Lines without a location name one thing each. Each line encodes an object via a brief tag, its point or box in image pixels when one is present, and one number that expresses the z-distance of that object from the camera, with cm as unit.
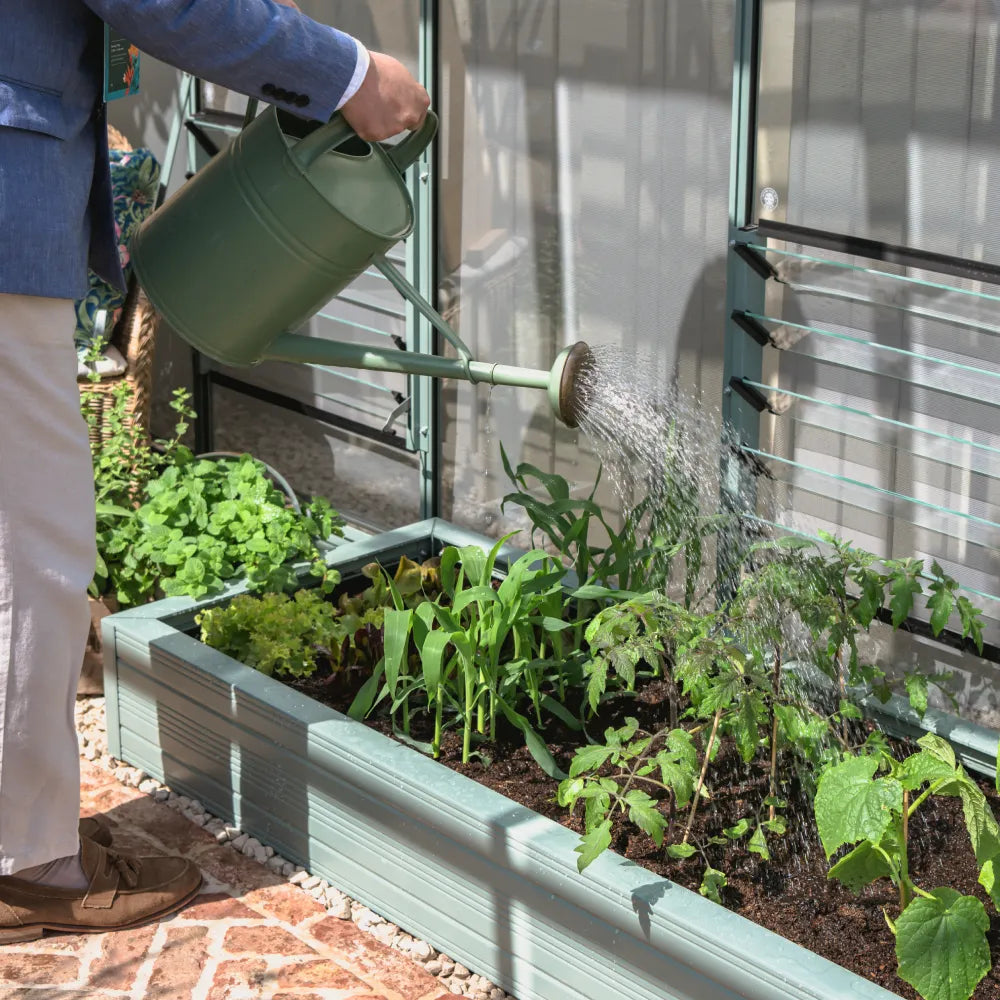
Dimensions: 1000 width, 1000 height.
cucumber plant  201
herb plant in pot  341
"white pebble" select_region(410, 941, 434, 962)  263
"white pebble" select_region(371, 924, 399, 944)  270
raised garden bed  222
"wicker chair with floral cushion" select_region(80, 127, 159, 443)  391
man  214
